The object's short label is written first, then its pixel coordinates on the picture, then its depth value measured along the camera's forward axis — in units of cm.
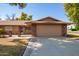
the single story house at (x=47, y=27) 506
